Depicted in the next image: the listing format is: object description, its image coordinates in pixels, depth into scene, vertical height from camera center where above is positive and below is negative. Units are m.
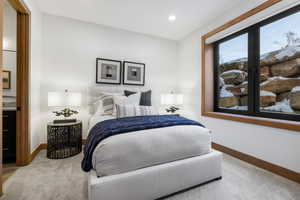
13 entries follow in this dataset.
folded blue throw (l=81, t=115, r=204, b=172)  1.22 -0.28
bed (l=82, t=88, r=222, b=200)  1.13 -0.58
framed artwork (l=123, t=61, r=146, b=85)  3.16 +0.63
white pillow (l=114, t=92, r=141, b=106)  2.45 +0.01
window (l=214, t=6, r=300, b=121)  1.83 +0.48
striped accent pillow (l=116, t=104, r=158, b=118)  2.12 -0.18
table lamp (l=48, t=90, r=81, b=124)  2.26 -0.01
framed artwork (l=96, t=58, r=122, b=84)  2.92 +0.63
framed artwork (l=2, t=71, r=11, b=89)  2.16 +0.32
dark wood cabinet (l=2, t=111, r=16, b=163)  1.94 -0.51
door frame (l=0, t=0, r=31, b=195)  1.92 +0.21
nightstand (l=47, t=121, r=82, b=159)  2.21 -0.67
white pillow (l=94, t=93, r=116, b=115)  2.44 -0.11
